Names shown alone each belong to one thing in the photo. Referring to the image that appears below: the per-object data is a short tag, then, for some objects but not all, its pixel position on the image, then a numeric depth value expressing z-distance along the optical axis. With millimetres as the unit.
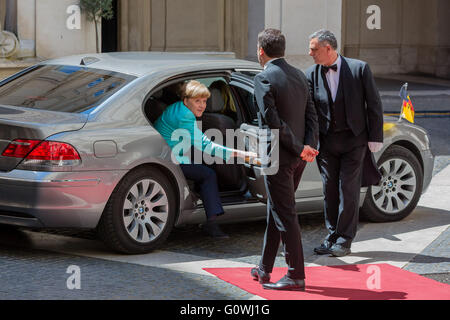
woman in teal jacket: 15547
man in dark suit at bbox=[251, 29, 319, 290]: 12781
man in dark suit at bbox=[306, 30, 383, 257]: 15297
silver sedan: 14187
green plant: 41156
